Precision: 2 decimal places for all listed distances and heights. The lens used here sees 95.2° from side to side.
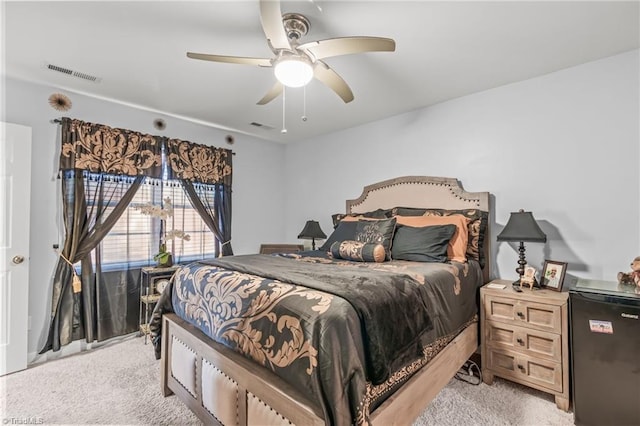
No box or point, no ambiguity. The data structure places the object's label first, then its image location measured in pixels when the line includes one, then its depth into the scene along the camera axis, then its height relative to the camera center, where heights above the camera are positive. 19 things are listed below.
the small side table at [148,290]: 3.11 -0.81
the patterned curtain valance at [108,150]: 2.88 +0.70
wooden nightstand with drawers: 2.01 -0.91
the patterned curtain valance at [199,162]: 3.58 +0.70
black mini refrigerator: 1.69 -0.84
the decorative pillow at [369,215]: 3.30 +0.01
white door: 2.48 -0.23
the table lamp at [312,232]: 3.92 -0.22
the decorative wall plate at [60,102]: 2.84 +1.12
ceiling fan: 1.59 +0.99
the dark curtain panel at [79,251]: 2.79 -0.34
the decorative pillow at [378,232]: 2.66 -0.15
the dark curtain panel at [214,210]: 3.77 +0.08
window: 3.19 -0.21
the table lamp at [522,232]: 2.25 -0.13
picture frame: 2.22 -0.46
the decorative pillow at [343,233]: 2.99 -0.18
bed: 1.17 -0.60
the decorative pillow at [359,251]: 2.46 -0.31
